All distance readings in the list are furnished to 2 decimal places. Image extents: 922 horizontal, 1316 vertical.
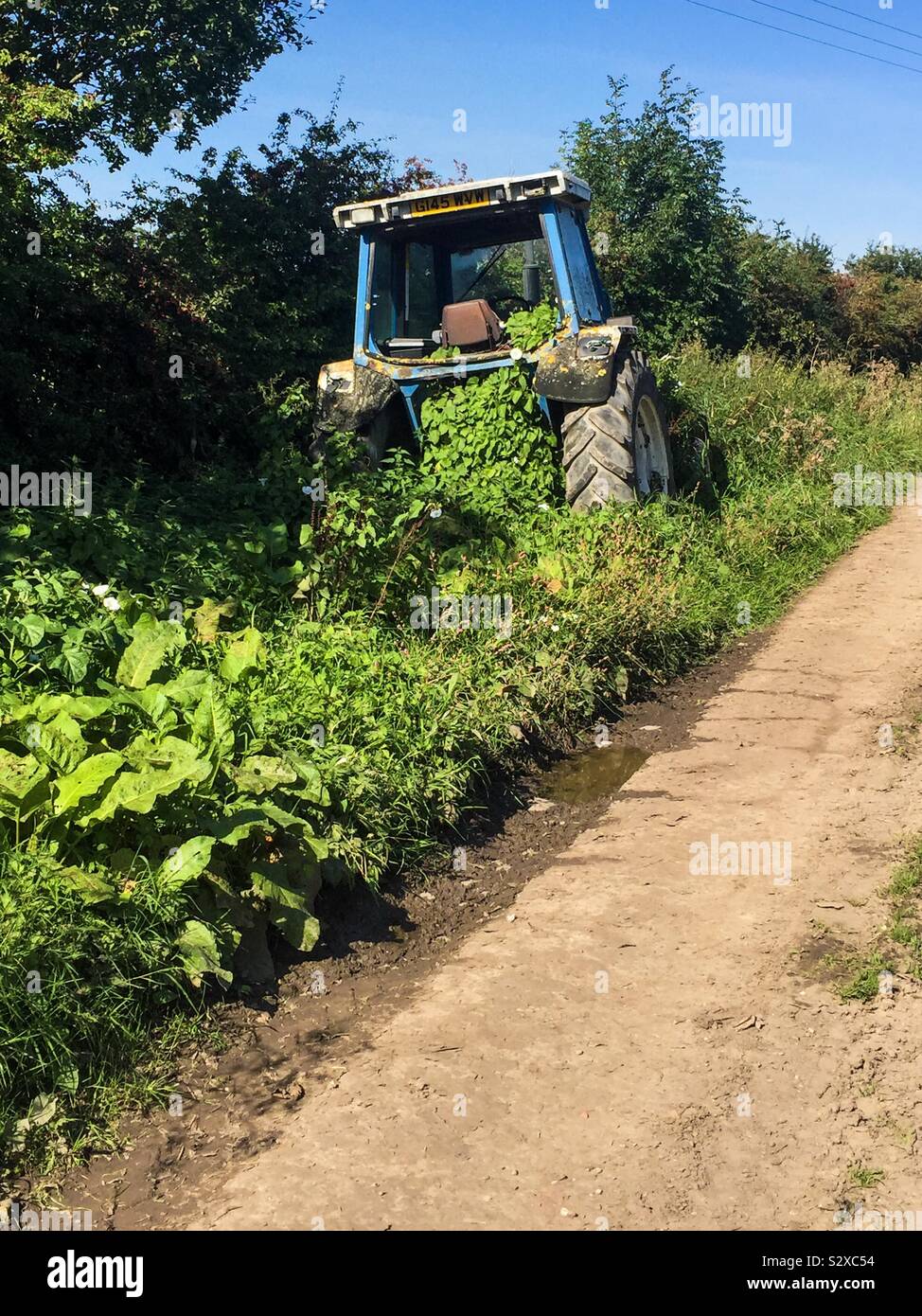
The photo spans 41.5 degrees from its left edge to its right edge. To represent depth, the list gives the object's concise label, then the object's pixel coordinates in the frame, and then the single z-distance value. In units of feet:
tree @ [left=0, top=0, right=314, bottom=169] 46.88
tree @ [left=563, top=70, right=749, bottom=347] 46.96
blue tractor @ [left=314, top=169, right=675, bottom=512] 24.99
